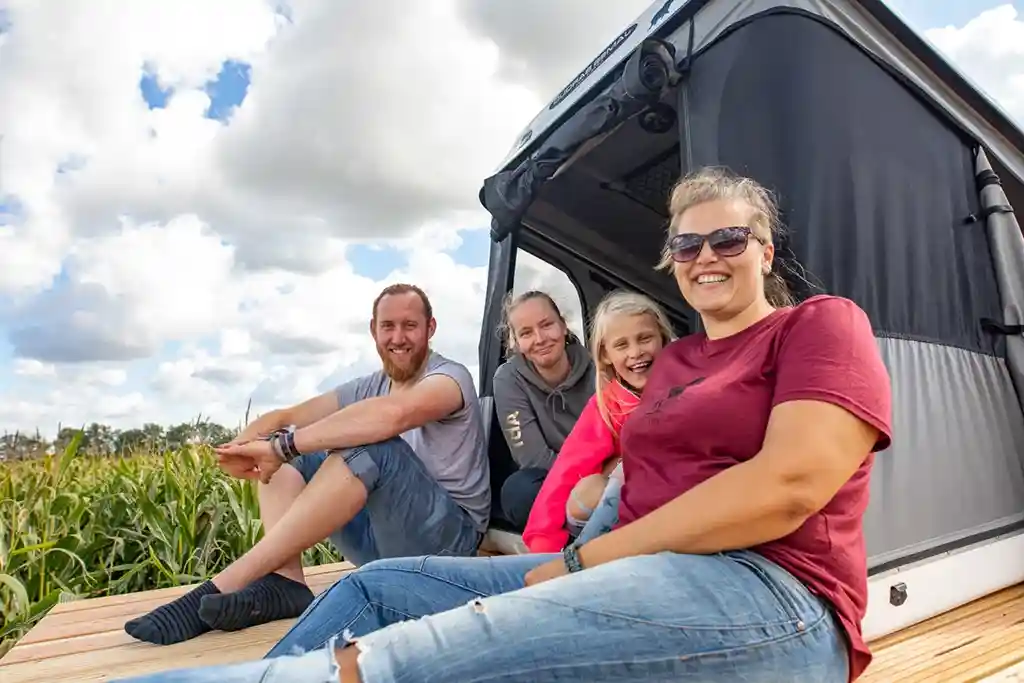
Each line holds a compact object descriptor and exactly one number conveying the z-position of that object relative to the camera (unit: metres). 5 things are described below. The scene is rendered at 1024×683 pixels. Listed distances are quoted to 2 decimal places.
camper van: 1.85
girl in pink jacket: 1.78
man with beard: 1.96
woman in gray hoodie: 2.36
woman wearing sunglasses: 0.88
